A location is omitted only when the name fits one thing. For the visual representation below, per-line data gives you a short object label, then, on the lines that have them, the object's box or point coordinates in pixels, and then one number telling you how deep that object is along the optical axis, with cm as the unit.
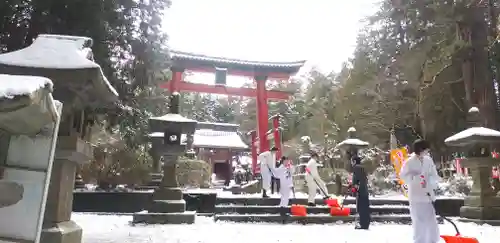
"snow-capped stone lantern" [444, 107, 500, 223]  995
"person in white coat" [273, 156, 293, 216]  1080
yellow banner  1219
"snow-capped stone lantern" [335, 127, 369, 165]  1330
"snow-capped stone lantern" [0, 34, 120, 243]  470
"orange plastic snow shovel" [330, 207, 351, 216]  1052
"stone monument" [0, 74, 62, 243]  262
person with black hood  824
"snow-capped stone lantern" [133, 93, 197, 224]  1010
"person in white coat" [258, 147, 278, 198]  1291
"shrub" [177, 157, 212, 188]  2130
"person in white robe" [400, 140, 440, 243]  541
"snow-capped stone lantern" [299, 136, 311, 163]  2459
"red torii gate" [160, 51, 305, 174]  2441
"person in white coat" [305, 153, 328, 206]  1165
